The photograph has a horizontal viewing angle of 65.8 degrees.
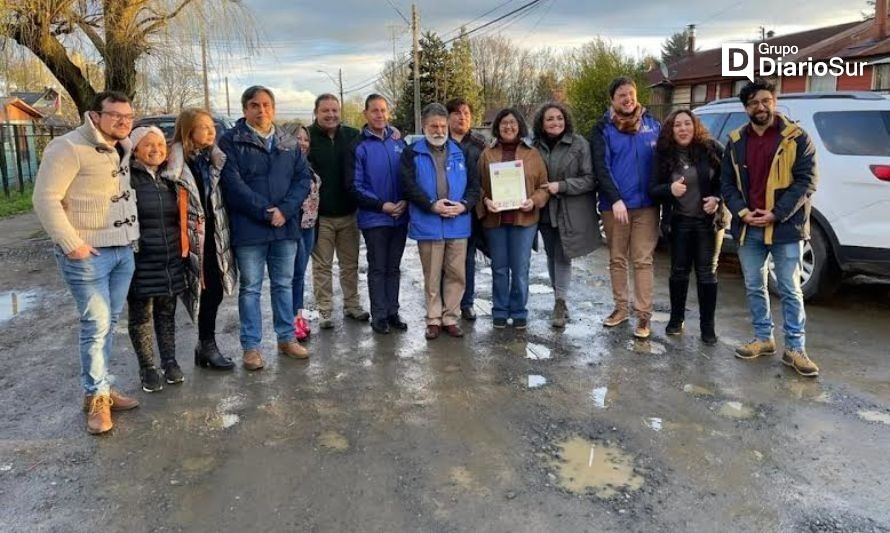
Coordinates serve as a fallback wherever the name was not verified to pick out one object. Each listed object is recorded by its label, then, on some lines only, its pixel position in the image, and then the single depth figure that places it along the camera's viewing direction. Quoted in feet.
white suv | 19.11
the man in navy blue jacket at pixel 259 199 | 15.35
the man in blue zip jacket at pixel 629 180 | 17.72
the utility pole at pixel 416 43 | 112.57
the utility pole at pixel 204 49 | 39.68
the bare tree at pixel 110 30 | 37.06
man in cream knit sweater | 12.16
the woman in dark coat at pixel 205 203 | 14.64
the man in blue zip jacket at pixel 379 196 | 18.02
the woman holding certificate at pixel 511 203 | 18.12
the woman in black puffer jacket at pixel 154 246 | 13.80
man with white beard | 17.53
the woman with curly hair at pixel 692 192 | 17.07
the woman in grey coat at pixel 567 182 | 18.30
